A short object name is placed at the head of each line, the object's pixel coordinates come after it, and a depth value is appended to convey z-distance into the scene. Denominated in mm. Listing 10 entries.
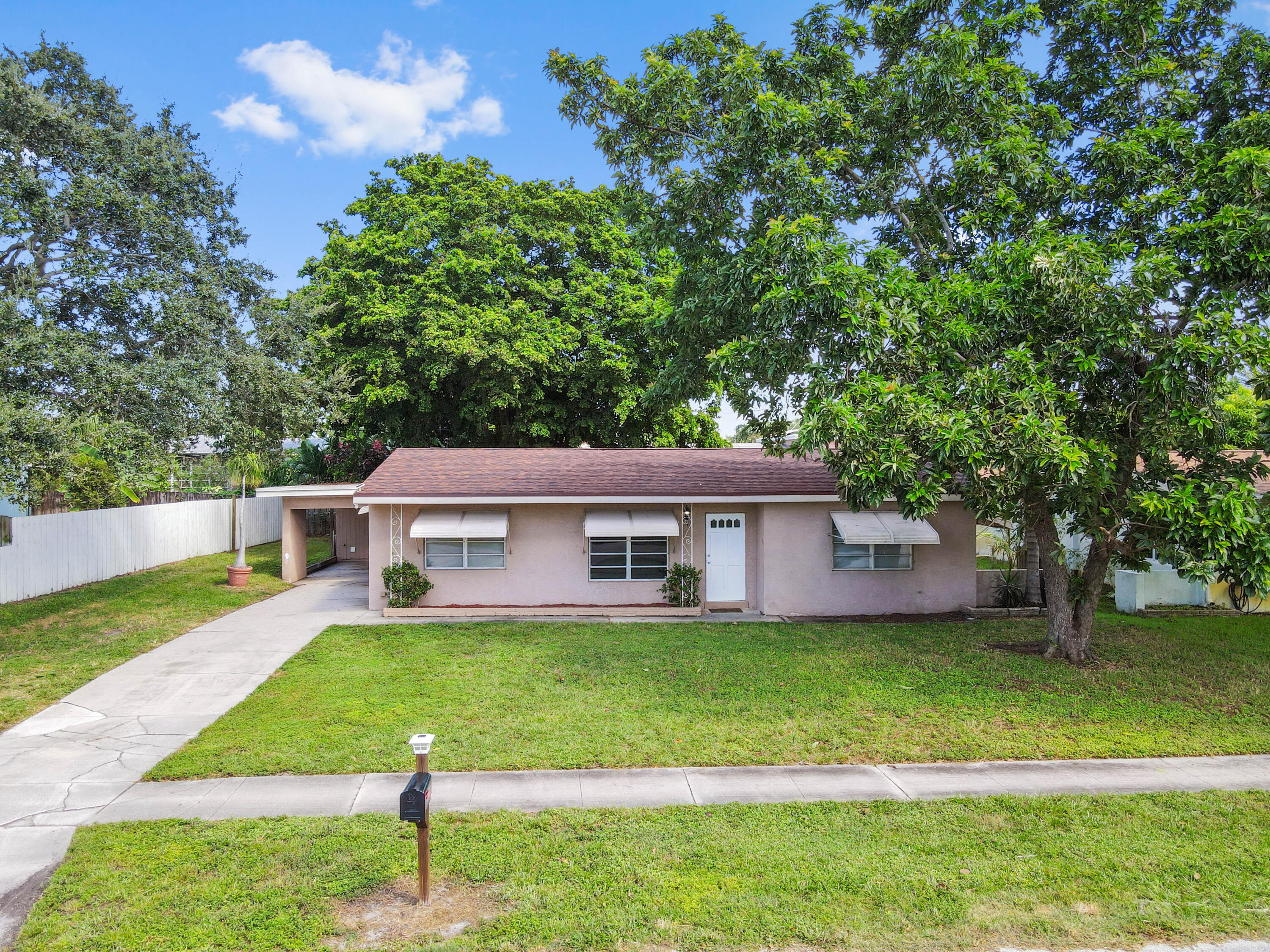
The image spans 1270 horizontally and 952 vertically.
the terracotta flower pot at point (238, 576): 17188
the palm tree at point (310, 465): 26734
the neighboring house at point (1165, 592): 14625
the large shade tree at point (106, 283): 12273
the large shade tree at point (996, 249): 8297
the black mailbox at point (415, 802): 4410
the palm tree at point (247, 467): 19094
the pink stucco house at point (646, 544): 14234
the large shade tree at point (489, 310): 21531
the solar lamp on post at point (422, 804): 4422
